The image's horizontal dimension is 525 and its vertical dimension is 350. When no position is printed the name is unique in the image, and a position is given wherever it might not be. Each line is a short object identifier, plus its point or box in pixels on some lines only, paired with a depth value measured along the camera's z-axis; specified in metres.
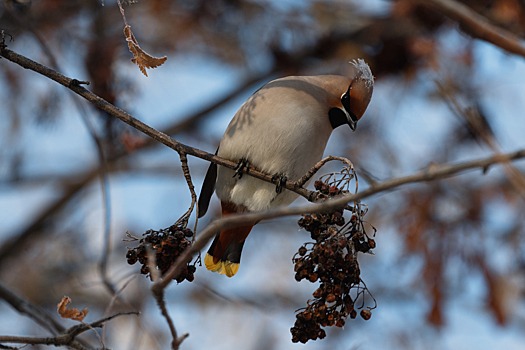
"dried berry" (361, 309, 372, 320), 4.08
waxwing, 5.83
